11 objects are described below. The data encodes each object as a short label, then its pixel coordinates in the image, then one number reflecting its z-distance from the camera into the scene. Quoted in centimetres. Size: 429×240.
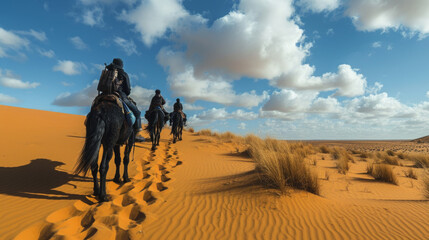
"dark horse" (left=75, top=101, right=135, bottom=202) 367
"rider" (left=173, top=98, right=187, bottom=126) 1333
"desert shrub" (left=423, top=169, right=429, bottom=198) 458
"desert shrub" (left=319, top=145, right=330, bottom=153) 1627
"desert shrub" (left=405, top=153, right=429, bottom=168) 1127
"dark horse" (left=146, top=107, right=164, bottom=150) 1012
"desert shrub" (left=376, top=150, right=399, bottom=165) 1165
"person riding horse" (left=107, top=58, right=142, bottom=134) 494
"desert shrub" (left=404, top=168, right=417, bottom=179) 804
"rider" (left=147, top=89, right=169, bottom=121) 1038
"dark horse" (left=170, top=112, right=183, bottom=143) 1295
